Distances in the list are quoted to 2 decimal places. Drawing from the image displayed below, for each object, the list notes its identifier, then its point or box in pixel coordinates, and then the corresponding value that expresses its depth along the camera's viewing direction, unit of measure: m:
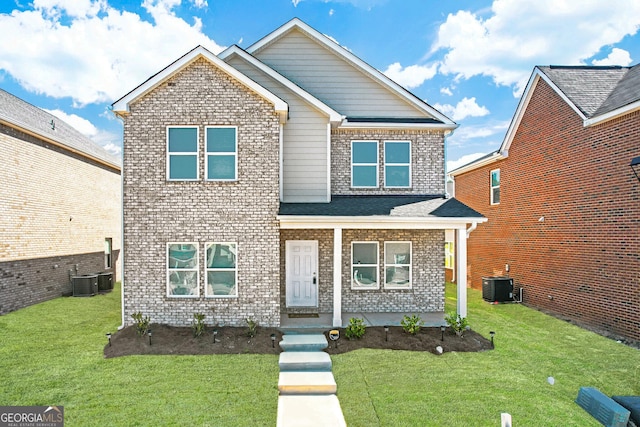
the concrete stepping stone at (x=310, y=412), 5.75
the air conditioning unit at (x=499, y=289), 14.89
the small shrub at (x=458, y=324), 9.59
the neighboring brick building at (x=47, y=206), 13.10
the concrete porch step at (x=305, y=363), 7.79
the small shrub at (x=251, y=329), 9.45
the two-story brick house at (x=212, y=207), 10.26
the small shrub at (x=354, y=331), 9.33
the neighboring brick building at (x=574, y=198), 10.34
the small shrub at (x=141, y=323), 9.53
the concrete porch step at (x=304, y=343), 8.84
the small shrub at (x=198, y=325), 9.48
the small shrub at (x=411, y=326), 9.50
